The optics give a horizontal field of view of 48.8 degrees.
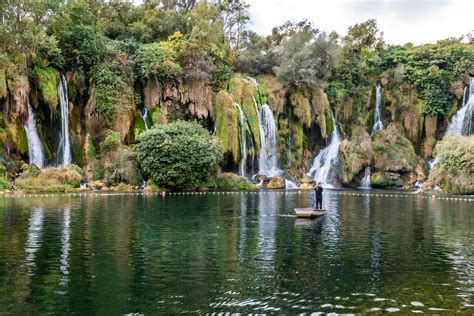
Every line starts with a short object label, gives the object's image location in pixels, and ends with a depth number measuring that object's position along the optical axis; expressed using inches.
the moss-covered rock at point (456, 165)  2084.2
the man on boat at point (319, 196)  1326.3
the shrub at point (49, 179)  1913.1
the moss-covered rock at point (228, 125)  2412.6
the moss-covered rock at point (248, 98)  2534.4
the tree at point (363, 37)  3437.5
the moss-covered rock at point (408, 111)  2923.2
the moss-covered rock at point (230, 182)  2294.5
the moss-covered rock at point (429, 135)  2871.6
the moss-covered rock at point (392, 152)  2576.3
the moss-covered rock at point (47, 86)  2146.9
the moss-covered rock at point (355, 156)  2541.8
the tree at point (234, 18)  3368.6
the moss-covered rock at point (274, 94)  2694.4
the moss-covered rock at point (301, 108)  2743.6
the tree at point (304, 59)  2755.9
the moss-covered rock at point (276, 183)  2385.5
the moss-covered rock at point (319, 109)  2787.9
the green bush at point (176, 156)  2087.8
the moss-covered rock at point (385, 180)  2556.6
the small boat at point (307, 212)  1248.3
